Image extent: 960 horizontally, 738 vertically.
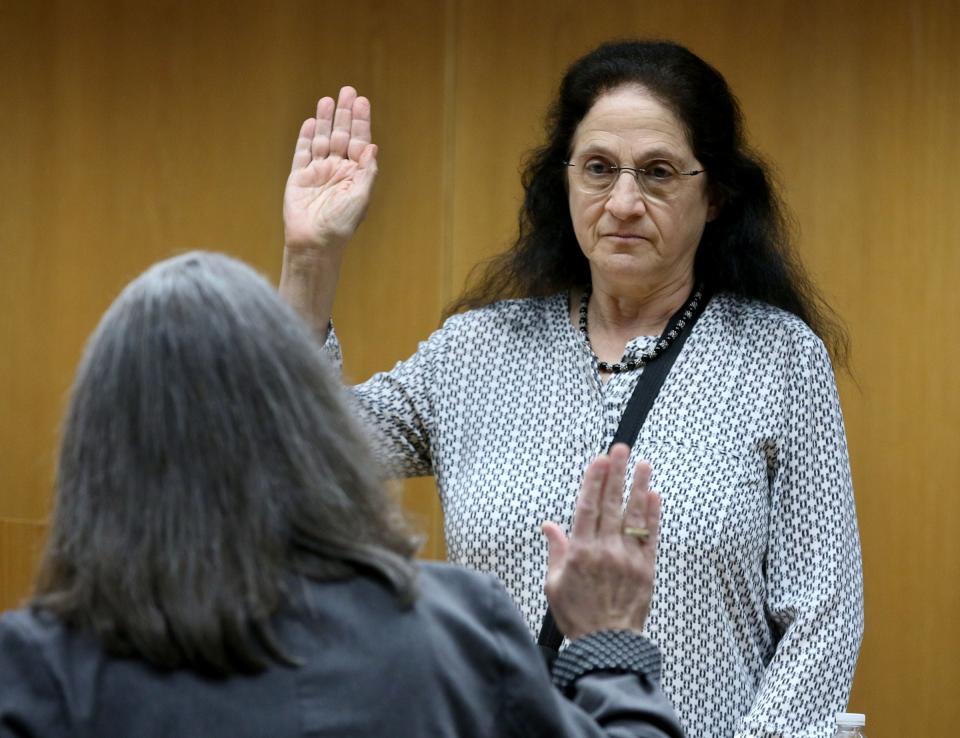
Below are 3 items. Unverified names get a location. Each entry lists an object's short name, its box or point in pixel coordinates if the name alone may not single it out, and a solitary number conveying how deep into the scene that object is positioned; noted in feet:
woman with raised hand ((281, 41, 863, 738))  16.42
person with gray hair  9.87
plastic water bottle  17.21
